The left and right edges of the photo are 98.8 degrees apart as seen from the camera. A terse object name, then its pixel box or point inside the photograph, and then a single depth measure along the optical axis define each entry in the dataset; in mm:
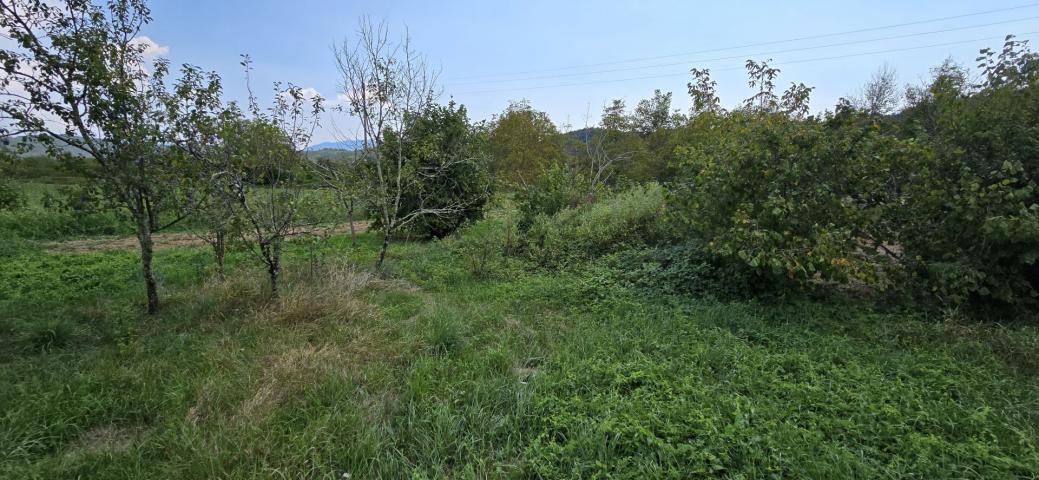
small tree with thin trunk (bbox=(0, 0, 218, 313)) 4121
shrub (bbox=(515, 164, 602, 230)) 10211
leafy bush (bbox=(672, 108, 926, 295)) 4477
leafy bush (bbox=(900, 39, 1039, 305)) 4133
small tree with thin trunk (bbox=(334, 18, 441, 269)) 6656
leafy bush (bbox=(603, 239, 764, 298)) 5258
